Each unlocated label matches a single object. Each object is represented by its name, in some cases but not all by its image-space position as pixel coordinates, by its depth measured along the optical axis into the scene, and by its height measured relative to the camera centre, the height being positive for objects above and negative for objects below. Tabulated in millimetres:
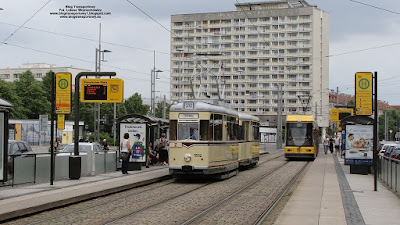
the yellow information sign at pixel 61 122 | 30766 +491
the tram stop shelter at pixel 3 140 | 14586 -244
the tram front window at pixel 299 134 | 40000 -63
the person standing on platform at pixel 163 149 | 28338 -884
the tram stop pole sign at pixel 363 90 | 24984 +1923
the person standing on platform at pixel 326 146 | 54375 -1204
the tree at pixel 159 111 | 122506 +4532
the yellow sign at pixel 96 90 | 23141 +1678
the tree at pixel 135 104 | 108875 +5276
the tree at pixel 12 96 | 75425 +4633
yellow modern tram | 39969 -275
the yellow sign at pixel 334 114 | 57541 +1987
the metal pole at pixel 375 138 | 17472 -131
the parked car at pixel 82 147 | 25734 -741
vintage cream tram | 21156 -251
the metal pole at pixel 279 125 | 70875 +998
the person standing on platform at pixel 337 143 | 49625 -830
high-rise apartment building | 122625 +17626
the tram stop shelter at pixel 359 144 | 25812 -465
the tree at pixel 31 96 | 82875 +5127
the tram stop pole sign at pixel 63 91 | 20547 +1446
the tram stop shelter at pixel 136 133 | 25750 -62
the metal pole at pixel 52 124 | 17820 +201
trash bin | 20469 -1291
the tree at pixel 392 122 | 146250 +3267
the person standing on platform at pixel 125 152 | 23062 -834
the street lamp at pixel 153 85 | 59325 +4875
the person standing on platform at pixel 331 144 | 58144 -1092
